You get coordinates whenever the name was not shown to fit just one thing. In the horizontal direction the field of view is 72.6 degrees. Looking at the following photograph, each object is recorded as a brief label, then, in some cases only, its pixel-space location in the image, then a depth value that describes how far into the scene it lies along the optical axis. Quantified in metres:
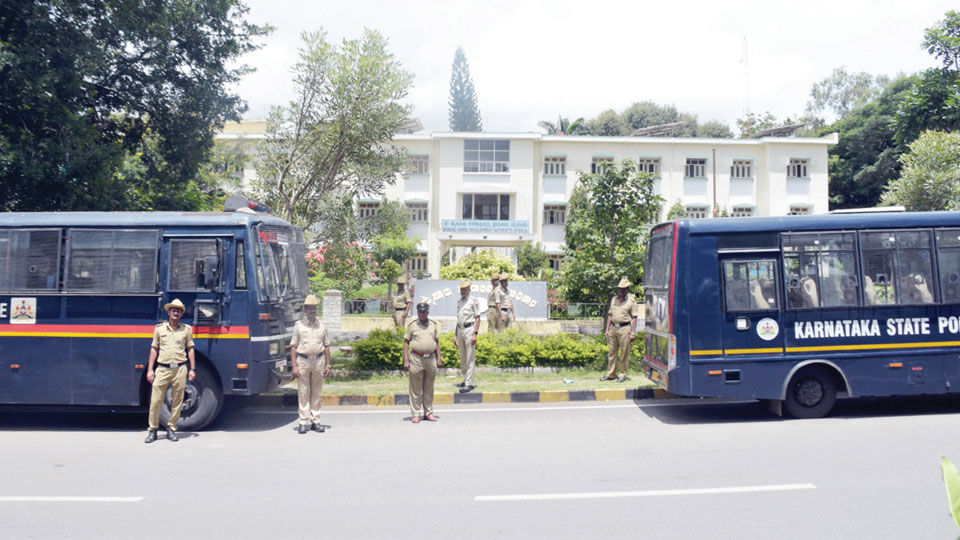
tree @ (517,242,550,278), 31.84
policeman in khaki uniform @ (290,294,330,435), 8.80
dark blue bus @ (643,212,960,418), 9.13
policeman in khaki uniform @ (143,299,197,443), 8.22
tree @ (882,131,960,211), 25.53
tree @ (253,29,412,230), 12.52
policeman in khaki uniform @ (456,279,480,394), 11.06
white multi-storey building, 35.00
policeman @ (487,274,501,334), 15.85
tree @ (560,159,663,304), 13.98
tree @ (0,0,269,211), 11.41
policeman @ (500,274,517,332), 15.98
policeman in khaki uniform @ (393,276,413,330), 15.73
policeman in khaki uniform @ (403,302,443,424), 9.18
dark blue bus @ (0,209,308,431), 8.77
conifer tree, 67.12
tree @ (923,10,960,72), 20.28
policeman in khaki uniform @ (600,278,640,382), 11.66
